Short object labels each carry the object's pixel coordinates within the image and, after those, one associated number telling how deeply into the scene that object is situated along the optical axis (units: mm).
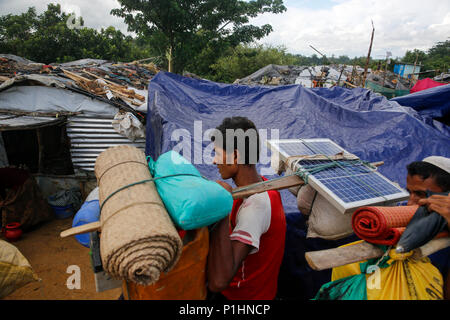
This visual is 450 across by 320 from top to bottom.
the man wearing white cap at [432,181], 1660
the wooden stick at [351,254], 1247
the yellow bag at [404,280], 1301
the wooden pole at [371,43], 10728
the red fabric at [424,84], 9945
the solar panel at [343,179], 1652
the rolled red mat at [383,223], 1274
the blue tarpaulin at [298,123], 2590
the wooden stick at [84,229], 1103
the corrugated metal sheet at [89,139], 5816
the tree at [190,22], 12719
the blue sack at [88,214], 3074
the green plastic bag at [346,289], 1407
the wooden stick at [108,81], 7484
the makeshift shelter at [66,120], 5258
